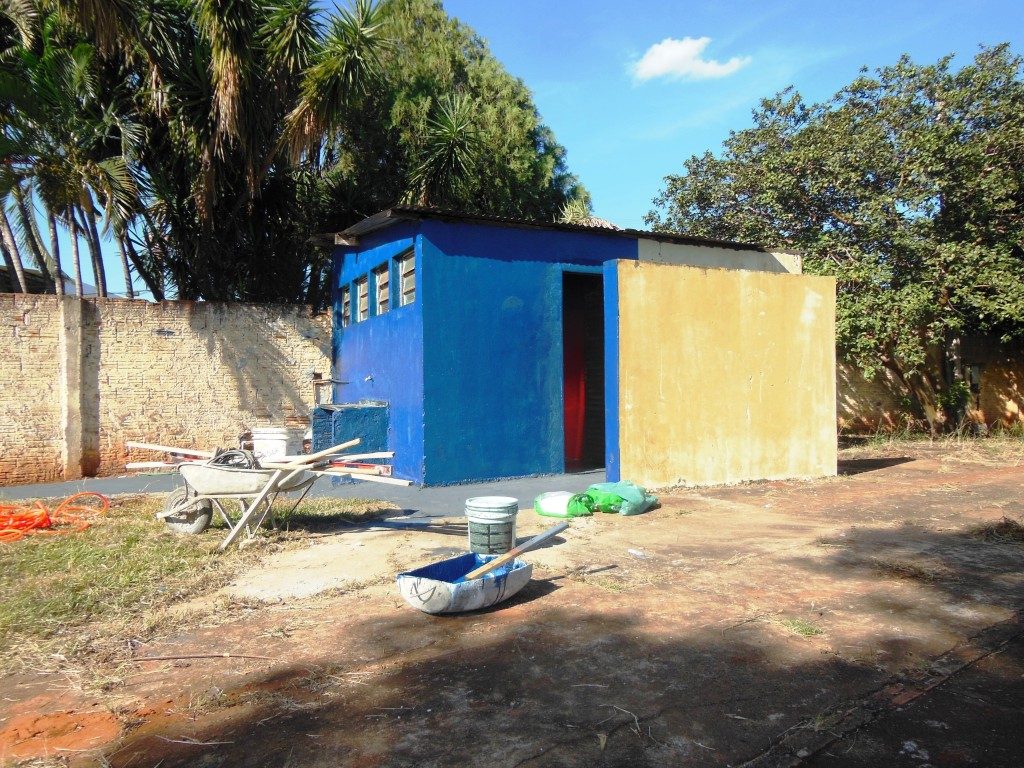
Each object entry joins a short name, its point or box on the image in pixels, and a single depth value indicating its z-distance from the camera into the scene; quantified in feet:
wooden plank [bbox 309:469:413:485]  20.24
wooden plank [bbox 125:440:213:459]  24.07
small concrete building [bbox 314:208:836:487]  32.94
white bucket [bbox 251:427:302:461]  33.35
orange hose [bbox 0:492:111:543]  24.72
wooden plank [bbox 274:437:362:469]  21.07
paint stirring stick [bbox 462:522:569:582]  16.72
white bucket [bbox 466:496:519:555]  20.65
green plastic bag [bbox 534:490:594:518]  27.78
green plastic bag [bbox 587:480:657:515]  28.22
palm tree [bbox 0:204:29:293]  45.44
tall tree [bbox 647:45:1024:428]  48.73
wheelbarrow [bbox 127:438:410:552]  21.42
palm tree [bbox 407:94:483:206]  47.26
